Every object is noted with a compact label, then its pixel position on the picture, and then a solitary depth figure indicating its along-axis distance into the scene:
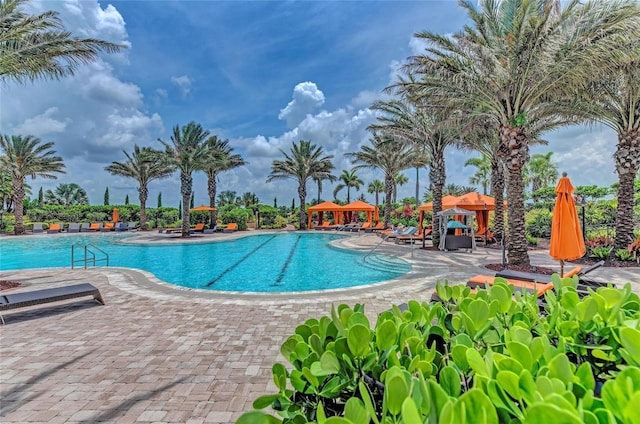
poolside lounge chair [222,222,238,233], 28.99
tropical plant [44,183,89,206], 54.59
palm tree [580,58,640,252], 10.52
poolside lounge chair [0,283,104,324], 5.53
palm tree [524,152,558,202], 38.25
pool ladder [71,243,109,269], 14.38
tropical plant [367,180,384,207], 47.91
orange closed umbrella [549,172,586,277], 5.92
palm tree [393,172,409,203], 51.20
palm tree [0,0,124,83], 7.87
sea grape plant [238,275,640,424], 0.82
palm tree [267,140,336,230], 31.27
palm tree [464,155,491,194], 36.88
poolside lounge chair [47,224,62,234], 28.39
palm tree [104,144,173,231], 31.45
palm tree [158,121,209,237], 24.16
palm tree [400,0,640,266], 8.40
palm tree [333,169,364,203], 45.10
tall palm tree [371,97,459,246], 15.30
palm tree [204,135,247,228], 29.24
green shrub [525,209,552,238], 18.61
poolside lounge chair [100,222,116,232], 30.59
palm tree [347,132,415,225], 27.12
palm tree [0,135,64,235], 25.53
